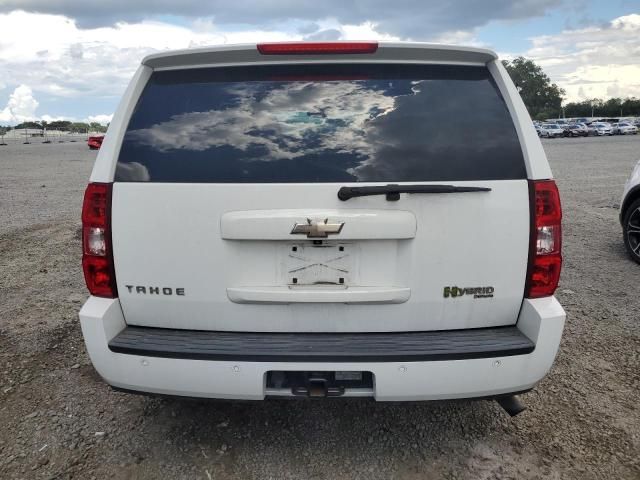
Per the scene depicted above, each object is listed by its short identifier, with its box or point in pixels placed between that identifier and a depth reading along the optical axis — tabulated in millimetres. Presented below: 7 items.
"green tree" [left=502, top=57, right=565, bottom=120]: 122250
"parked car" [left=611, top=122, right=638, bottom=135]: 58875
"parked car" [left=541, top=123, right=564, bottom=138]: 58588
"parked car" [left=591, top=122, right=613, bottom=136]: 57969
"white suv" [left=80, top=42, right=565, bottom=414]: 2355
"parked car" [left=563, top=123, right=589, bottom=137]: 58406
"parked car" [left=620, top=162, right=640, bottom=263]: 6359
